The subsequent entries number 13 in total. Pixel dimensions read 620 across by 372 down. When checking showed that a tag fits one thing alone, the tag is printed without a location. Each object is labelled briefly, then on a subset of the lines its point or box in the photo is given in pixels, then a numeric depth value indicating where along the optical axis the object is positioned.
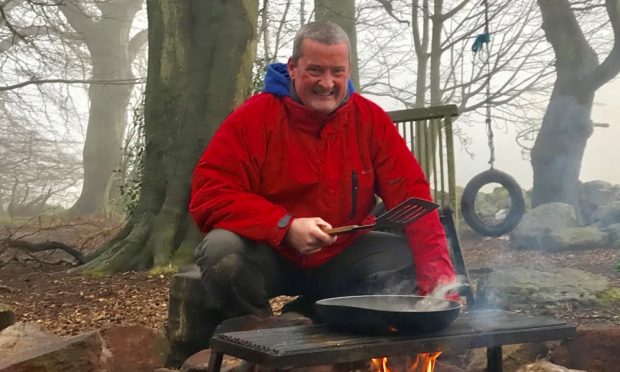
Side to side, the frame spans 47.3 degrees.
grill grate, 1.80
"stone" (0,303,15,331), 3.55
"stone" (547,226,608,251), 8.57
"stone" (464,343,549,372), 2.96
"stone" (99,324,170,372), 3.00
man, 2.61
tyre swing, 6.27
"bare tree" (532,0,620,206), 10.70
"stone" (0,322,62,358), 3.02
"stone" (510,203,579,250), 8.89
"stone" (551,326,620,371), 2.92
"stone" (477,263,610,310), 4.36
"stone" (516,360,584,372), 2.63
